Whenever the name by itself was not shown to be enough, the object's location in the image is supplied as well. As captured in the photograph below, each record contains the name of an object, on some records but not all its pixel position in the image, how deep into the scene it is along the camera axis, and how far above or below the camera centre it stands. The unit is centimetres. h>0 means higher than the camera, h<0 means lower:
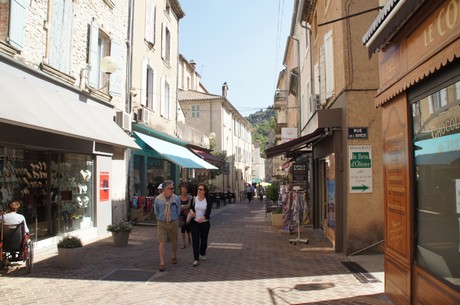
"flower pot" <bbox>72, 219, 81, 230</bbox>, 1069 -110
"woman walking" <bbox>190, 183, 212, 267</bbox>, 806 -72
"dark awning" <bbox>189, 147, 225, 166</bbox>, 2197 +136
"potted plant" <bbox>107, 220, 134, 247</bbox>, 978 -122
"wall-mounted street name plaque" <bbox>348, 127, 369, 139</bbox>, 862 +101
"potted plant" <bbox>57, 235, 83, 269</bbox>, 727 -126
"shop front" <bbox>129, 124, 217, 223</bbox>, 1422 +69
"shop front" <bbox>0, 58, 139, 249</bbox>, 742 +60
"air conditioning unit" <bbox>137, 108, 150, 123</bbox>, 1466 +238
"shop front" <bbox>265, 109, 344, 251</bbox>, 908 +27
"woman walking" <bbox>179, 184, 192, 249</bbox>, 959 -60
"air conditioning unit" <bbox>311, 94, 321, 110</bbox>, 1241 +241
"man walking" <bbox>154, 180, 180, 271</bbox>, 761 -61
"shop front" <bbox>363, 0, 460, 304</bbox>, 378 +38
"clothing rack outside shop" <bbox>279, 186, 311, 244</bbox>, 1100 -78
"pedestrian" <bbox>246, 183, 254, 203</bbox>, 3512 -93
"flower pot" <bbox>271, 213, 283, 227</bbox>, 1438 -136
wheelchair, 666 -104
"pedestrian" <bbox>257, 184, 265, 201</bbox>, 3907 -99
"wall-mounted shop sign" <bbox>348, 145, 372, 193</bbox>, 859 +19
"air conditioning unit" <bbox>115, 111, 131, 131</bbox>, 1281 +196
